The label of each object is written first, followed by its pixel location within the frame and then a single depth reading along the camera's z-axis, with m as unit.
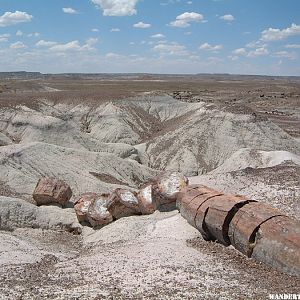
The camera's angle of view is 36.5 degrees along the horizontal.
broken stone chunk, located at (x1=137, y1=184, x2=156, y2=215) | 20.45
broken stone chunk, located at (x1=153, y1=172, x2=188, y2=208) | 19.67
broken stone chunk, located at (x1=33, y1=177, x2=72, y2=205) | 22.98
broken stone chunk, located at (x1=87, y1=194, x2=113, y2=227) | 20.80
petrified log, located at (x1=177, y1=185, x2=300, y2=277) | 12.45
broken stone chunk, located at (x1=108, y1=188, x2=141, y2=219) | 20.72
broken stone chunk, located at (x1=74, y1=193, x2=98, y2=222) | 21.45
